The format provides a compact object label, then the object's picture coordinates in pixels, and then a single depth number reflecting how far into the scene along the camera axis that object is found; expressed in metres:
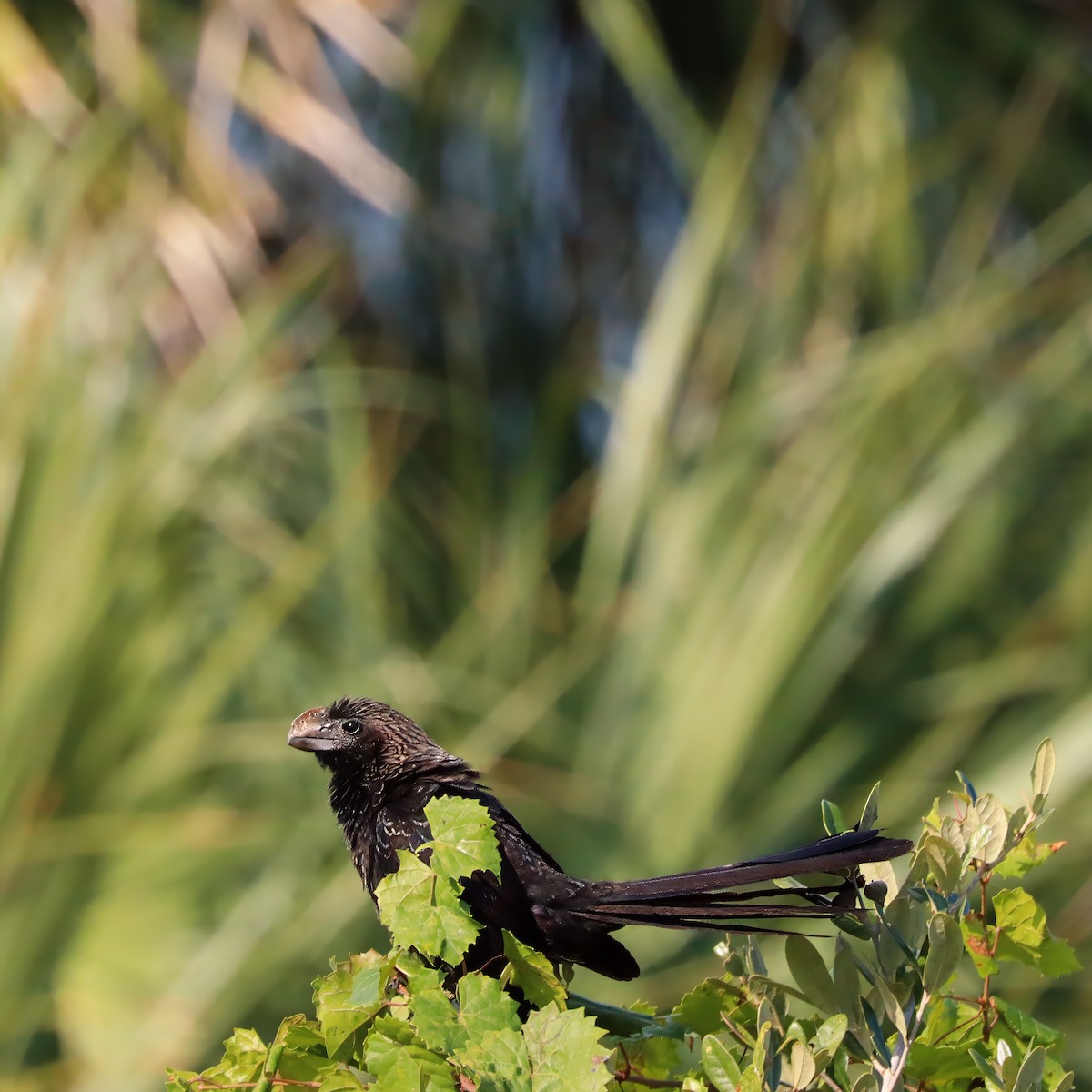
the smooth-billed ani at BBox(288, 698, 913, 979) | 8.64
